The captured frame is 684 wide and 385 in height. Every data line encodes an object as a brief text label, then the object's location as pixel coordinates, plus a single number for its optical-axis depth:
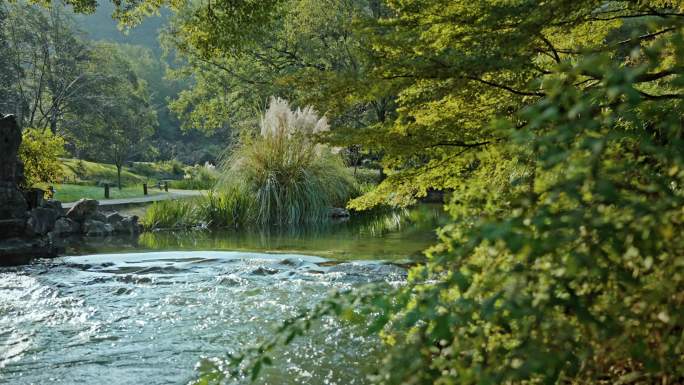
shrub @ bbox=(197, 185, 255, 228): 11.70
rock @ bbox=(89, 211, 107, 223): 11.69
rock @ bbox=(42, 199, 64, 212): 10.20
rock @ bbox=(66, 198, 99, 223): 11.41
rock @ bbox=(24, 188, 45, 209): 8.83
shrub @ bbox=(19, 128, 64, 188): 9.86
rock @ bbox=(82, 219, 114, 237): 11.11
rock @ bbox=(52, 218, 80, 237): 10.81
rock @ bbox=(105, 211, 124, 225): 11.65
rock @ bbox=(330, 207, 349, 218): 12.81
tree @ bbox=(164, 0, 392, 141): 20.70
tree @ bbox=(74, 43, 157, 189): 31.30
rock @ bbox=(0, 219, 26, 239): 7.77
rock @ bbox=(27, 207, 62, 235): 8.38
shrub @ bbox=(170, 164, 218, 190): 22.80
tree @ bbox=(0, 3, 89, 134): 29.23
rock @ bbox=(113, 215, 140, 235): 11.43
